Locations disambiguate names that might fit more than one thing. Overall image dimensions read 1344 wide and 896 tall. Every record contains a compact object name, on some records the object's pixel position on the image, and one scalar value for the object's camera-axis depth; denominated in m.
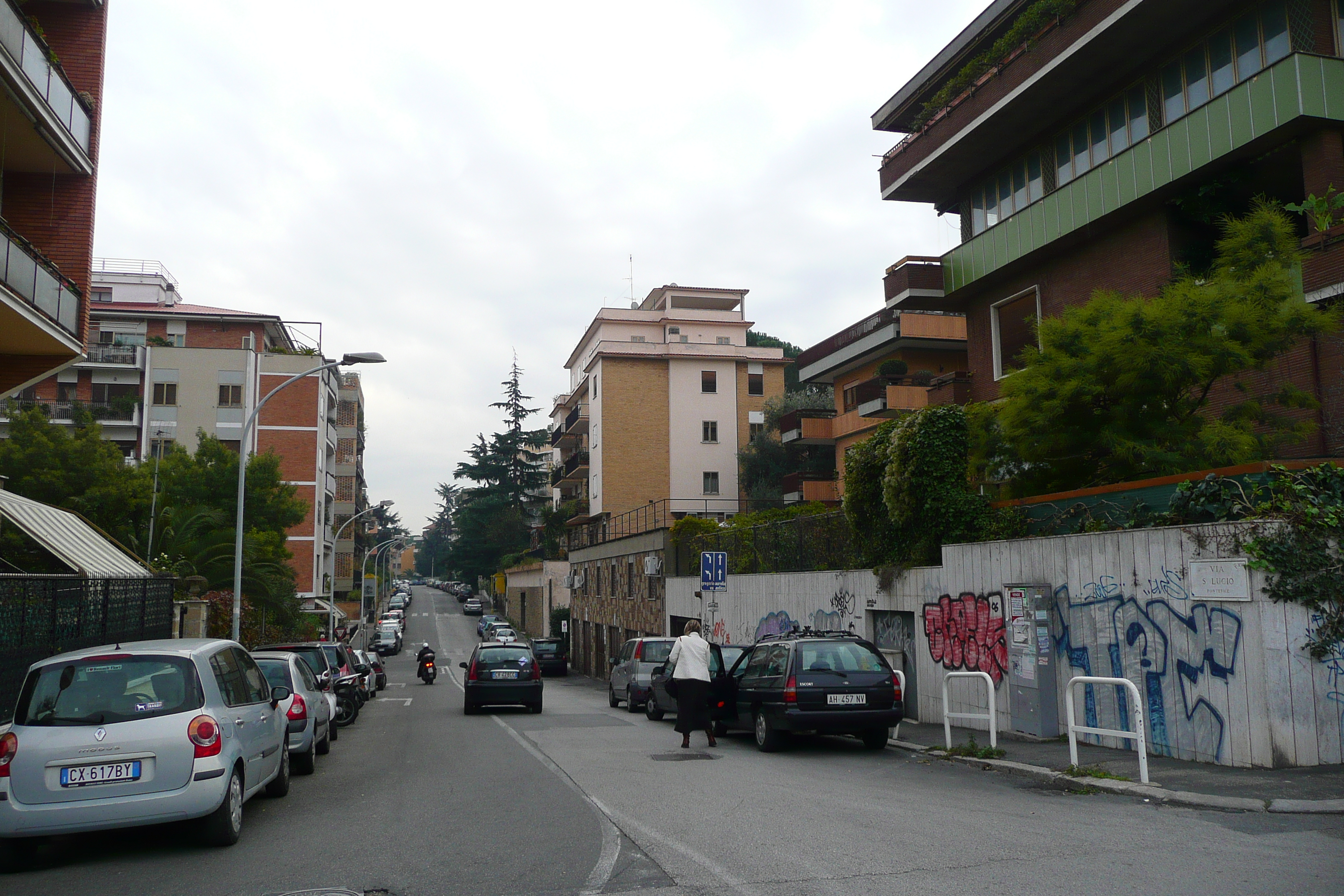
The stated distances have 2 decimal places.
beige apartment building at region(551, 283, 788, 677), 57.50
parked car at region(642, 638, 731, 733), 14.77
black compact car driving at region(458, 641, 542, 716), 21.64
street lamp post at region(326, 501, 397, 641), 53.33
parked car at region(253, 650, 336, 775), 11.95
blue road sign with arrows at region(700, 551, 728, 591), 24.19
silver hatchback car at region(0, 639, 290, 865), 7.20
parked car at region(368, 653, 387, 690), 34.53
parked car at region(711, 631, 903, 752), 12.69
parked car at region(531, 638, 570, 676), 42.78
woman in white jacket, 13.38
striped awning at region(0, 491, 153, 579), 18.30
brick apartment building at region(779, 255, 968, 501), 27.34
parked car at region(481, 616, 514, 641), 60.66
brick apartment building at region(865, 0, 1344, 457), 16.86
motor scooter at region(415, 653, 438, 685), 38.09
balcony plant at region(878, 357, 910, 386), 32.91
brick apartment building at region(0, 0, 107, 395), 15.12
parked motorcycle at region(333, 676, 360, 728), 19.27
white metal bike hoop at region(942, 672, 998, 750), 11.72
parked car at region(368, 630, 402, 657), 52.62
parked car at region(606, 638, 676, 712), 22.91
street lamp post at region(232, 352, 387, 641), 19.56
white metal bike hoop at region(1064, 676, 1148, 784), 9.38
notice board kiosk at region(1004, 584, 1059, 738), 12.80
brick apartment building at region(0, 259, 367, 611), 56.75
